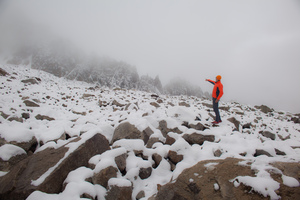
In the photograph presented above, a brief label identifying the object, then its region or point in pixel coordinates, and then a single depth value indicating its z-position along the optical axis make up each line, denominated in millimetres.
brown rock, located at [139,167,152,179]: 3342
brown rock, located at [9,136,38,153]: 3782
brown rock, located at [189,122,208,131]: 6477
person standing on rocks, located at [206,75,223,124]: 8319
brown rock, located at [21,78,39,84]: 17059
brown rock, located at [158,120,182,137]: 5941
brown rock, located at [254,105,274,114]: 18280
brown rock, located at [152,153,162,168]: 3781
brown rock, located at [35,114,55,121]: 7784
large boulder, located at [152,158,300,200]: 1987
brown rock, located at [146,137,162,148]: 4634
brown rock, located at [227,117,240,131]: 8056
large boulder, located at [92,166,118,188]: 2822
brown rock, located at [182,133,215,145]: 4867
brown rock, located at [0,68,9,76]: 16350
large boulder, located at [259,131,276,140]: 7509
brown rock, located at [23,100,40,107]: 9258
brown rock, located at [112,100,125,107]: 12285
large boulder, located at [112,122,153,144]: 5172
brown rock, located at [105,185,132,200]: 2596
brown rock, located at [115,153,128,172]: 3306
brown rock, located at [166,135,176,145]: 4672
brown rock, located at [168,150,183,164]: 3777
